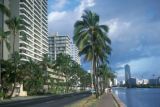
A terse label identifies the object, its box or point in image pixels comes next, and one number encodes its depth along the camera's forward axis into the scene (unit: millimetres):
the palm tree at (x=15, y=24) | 35379
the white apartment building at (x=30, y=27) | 69627
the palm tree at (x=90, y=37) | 23169
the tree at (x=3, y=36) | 30371
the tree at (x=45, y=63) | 60457
